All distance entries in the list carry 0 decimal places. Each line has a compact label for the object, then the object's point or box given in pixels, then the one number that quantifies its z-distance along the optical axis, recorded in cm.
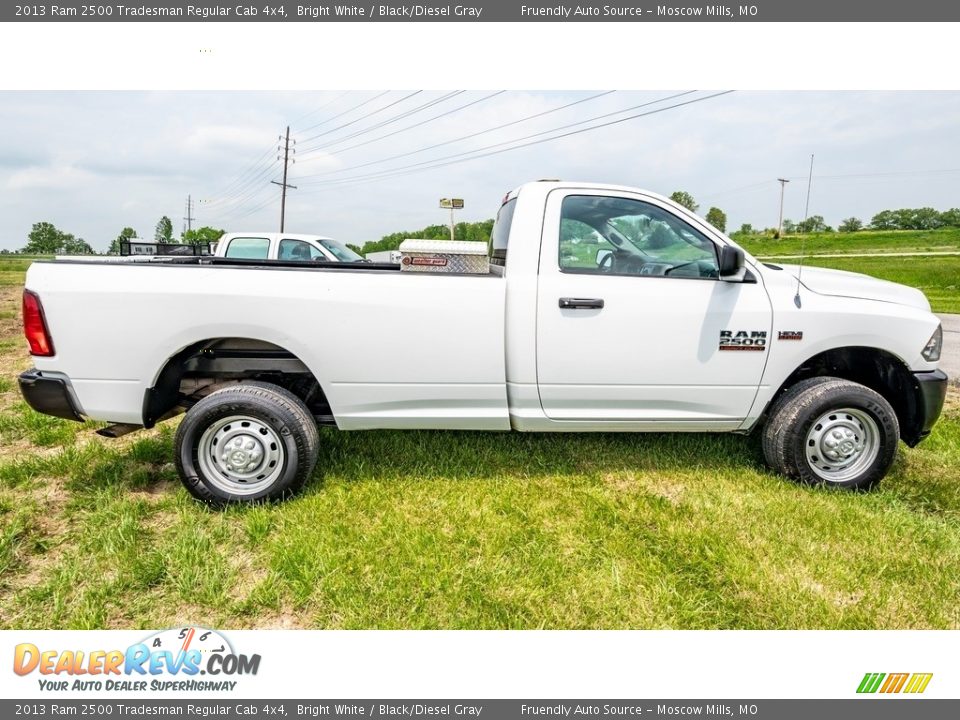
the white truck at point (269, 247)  952
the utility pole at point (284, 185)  3481
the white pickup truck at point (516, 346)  296
